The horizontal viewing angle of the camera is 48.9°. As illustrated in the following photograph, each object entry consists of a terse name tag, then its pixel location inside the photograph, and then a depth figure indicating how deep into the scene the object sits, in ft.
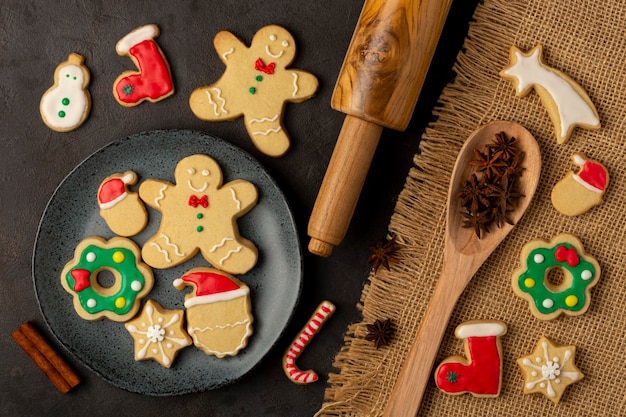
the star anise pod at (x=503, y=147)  4.31
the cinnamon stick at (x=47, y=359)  4.89
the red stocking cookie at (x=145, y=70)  4.77
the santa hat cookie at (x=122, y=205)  4.67
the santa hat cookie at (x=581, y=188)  4.36
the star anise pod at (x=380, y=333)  4.56
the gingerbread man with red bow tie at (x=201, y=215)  4.60
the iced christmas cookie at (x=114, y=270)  4.68
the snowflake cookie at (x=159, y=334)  4.69
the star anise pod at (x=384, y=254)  4.60
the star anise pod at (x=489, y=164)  4.29
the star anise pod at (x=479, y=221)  4.31
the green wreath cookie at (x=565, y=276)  4.38
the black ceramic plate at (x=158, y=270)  4.66
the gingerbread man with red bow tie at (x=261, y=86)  4.67
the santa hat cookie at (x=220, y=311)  4.63
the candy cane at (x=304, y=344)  4.72
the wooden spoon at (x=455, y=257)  4.36
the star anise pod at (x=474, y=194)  4.29
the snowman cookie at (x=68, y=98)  4.85
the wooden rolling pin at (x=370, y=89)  4.06
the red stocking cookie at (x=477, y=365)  4.45
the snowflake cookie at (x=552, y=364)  4.45
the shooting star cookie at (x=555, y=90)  4.33
